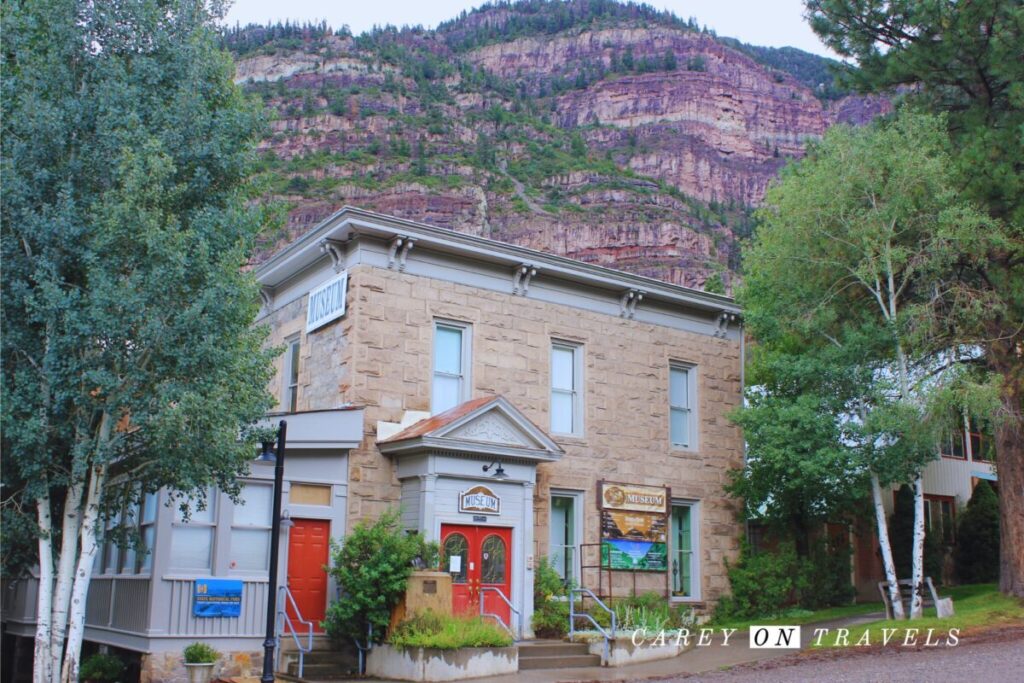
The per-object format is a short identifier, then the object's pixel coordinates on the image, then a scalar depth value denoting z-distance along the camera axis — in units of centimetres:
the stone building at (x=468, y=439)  1739
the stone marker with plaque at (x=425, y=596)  1662
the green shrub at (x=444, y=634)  1594
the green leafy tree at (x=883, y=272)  2062
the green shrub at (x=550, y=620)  1966
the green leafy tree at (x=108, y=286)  1328
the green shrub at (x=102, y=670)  1686
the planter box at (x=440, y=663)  1591
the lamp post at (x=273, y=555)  1420
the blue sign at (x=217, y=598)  1656
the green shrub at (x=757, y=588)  2356
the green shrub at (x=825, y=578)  2491
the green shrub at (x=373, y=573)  1666
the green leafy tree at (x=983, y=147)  2180
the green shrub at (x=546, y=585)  2002
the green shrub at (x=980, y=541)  3153
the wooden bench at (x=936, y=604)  2000
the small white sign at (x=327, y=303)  1984
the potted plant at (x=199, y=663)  1594
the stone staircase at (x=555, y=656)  1764
